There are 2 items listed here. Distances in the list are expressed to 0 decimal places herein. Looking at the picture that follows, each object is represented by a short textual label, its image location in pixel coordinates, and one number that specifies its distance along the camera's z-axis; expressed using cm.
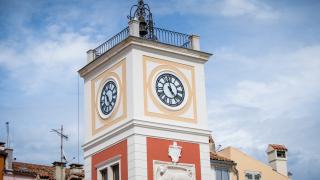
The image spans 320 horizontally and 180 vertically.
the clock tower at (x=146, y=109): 2582
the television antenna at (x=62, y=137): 3788
